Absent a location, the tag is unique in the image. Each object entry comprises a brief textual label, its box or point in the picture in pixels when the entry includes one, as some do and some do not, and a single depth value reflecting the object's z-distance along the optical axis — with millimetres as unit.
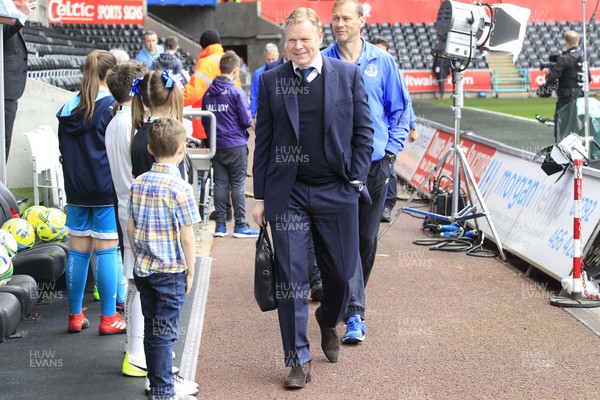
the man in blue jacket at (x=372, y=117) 6160
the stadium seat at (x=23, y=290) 5258
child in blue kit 5926
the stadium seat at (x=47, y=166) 8875
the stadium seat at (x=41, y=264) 6355
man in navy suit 5176
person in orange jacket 11039
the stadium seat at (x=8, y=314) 4809
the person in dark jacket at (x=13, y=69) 8609
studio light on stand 8719
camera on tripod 16230
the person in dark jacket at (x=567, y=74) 15984
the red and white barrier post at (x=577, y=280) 6982
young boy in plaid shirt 4664
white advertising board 7559
